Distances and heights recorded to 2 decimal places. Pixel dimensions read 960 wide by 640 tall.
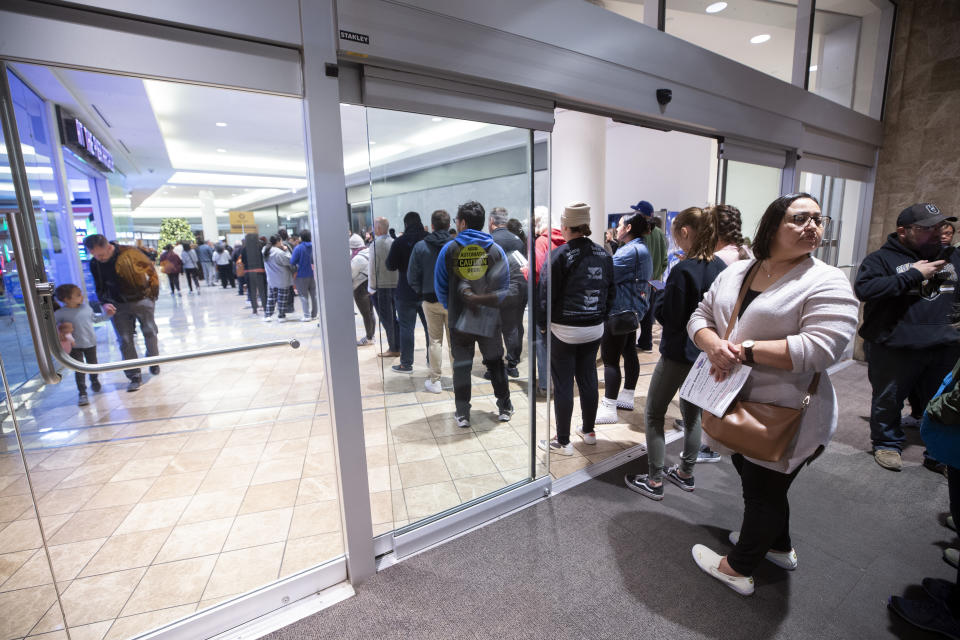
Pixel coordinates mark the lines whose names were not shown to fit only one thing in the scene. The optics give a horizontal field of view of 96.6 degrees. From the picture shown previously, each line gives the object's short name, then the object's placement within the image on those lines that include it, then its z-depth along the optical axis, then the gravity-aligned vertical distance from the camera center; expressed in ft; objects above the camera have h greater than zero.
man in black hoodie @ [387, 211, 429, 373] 7.20 -0.91
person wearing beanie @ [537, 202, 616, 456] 8.49 -1.08
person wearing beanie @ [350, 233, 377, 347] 13.62 -1.32
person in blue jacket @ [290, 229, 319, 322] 21.88 -0.90
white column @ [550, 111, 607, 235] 15.02 +2.93
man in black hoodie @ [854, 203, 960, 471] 8.34 -1.70
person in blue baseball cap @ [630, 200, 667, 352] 15.12 -0.41
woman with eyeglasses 4.45 -1.08
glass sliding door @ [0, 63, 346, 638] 6.06 -4.74
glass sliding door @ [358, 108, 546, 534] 7.04 -1.23
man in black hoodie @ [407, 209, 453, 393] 7.61 -0.68
